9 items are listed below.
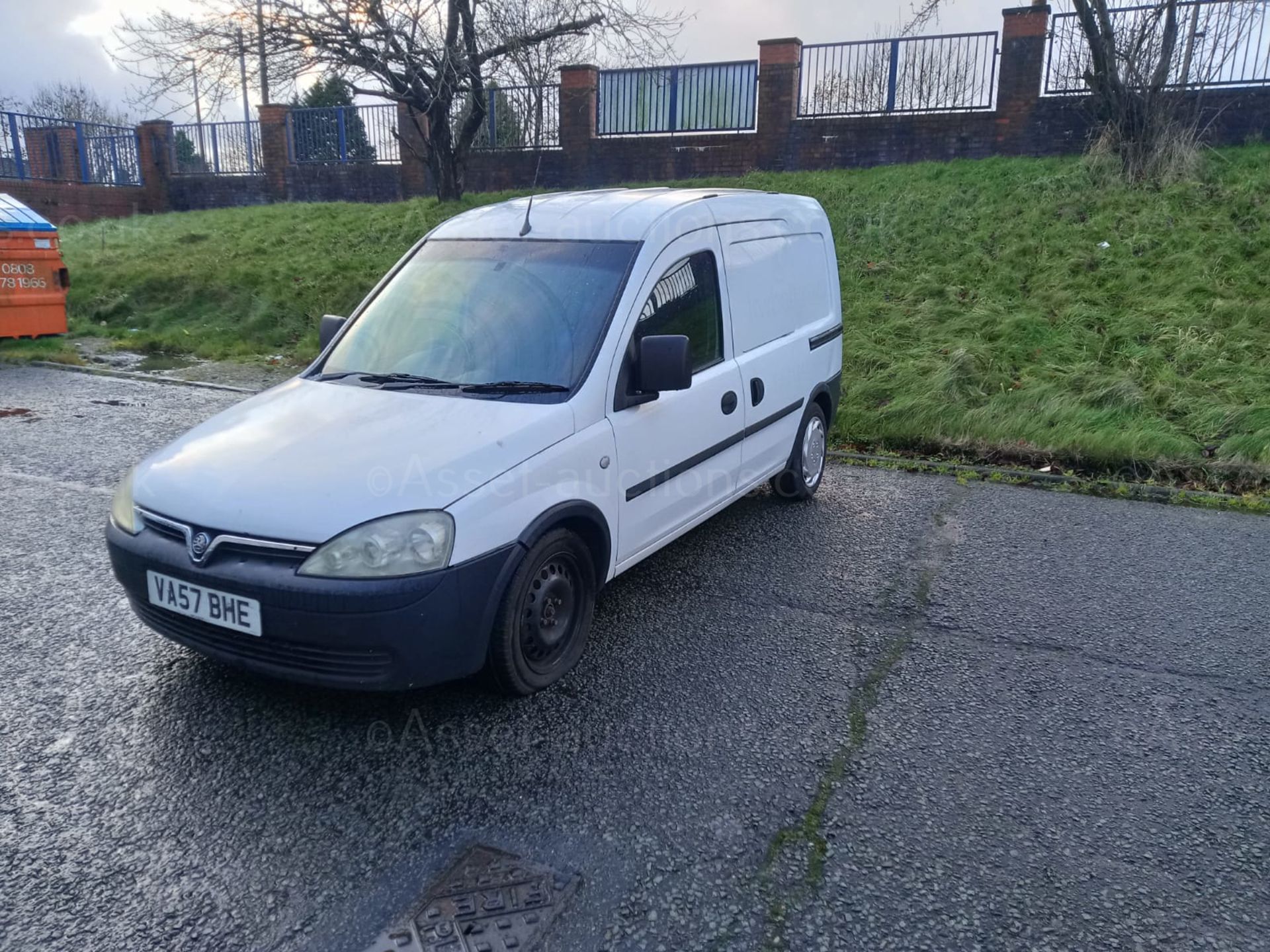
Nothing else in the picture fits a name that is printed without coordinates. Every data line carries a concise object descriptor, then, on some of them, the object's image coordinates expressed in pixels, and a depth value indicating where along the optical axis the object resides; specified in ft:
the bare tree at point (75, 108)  126.21
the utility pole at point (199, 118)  53.52
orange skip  35.19
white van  10.02
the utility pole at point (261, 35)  50.34
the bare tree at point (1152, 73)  40.22
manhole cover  7.93
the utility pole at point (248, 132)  78.12
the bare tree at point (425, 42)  50.62
